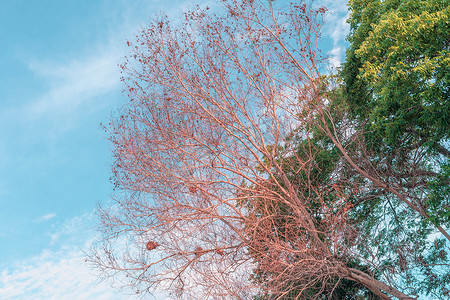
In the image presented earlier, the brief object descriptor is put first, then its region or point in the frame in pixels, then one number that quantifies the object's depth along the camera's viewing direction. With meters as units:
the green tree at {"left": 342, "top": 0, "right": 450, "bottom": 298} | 8.35
